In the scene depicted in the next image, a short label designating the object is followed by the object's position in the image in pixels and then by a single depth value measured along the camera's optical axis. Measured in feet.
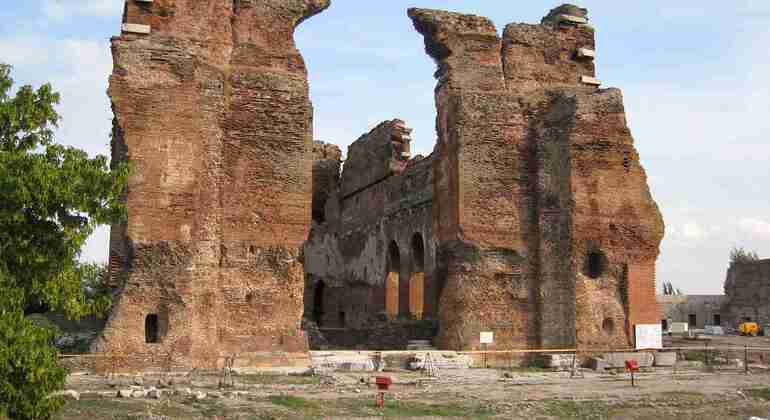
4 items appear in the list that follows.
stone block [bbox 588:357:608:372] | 48.55
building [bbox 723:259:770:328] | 110.63
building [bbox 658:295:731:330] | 128.98
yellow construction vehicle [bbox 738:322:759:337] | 101.55
